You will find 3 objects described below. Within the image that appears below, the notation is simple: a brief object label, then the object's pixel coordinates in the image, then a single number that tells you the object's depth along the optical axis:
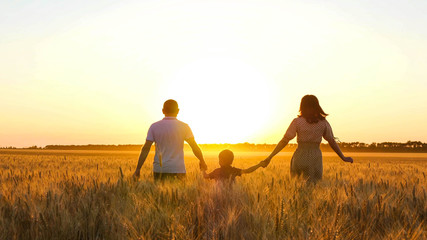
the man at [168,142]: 6.29
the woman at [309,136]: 6.28
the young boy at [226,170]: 5.96
